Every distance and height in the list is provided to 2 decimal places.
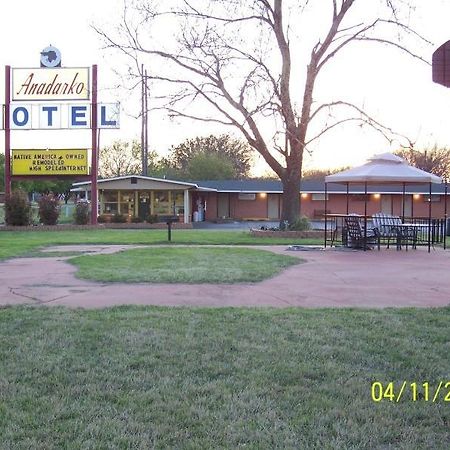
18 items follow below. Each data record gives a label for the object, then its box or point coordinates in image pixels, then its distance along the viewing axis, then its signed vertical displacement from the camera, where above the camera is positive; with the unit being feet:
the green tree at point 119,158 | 228.43 +21.70
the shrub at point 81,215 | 101.60 -0.20
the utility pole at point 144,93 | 80.07 +16.92
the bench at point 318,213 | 152.95 +0.52
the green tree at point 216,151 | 247.91 +27.14
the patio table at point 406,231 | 57.31 -1.54
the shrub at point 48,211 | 98.58 +0.45
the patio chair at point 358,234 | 56.70 -1.79
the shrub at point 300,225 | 82.99 -1.36
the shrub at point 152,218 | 115.85 -0.73
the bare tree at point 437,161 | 214.90 +20.32
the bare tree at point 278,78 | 75.87 +18.58
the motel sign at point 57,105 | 98.02 +18.25
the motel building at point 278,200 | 150.82 +4.11
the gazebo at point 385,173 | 53.88 +3.94
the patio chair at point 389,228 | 58.80 -1.20
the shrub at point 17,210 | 95.96 +0.55
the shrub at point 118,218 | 116.15 -0.78
